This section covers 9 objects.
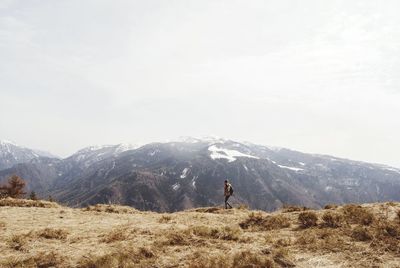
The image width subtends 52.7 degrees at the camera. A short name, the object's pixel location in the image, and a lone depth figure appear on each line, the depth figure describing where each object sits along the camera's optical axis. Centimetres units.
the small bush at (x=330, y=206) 2634
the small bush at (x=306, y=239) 1627
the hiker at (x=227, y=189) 3450
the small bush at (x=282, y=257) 1364
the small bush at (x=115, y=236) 1786
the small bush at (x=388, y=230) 1600
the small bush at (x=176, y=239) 1694
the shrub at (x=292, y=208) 2664
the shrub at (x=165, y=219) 2409
